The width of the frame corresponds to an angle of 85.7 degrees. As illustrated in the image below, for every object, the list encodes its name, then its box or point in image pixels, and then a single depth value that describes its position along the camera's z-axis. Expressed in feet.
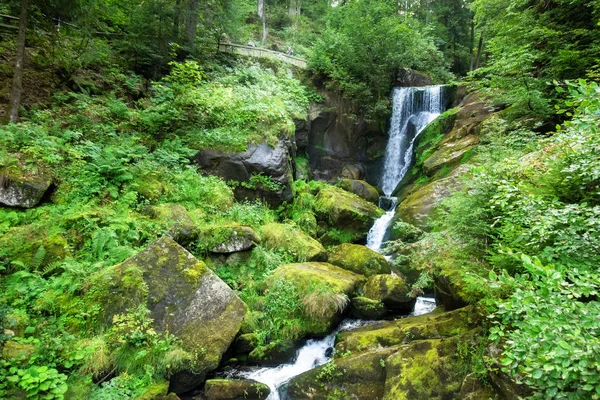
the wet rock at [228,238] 26.27
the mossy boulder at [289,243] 30.32
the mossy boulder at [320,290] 23.38
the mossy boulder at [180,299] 18.57
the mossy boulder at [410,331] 19.02
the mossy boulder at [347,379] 17.71
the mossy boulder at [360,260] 30.55
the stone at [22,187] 21.26
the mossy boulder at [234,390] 17.87
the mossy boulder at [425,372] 16.14
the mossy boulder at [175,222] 24.99
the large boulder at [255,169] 35.73
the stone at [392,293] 25.67
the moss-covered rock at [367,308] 24.93
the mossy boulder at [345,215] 39.55
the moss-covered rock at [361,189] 49.34
